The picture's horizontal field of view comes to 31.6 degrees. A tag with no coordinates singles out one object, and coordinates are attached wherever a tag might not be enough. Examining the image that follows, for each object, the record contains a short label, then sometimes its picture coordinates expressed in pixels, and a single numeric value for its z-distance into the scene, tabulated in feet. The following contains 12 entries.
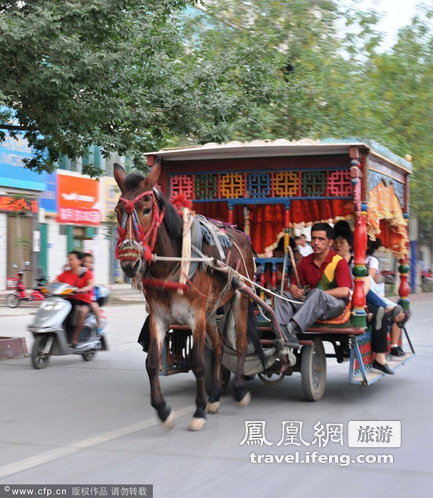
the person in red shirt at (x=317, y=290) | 25.19
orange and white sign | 96.63
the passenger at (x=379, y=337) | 27.78
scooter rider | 35.58
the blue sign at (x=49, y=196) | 92.84
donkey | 20.30
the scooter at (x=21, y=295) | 71.51
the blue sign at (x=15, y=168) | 83.92
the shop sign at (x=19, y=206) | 75.37
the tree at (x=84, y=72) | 30.76
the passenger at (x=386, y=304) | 28.67
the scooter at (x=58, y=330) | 34.04
